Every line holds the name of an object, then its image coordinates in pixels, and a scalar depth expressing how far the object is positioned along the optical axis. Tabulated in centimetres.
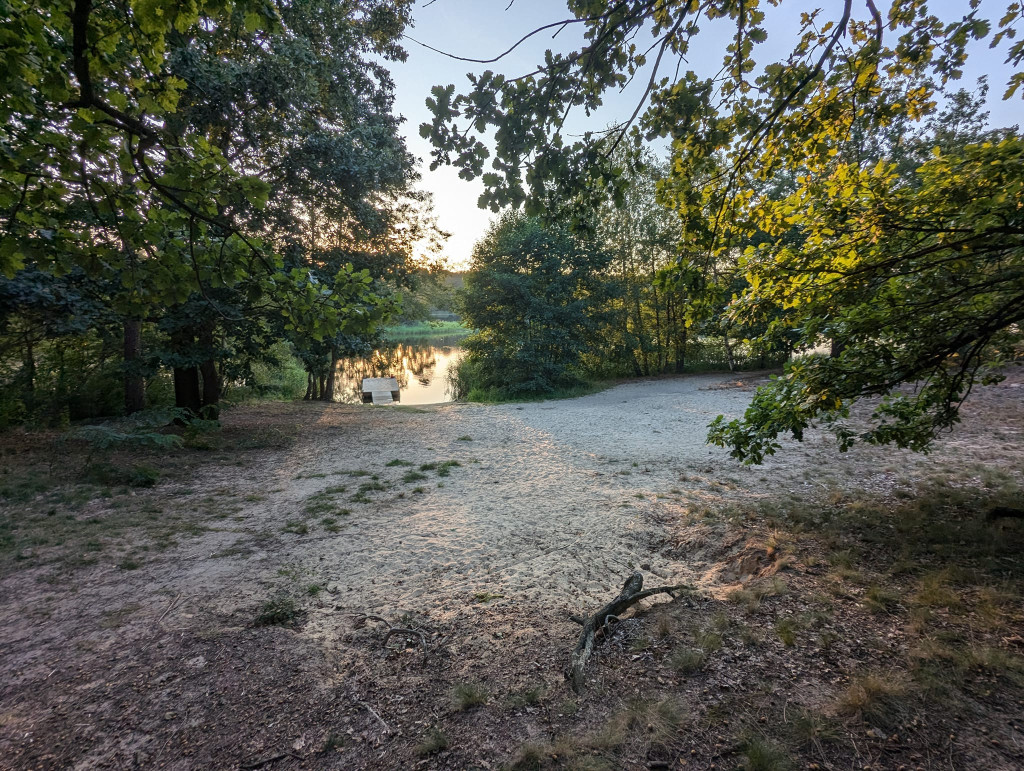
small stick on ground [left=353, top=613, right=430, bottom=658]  281
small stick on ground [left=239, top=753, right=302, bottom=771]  191
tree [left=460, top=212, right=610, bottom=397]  1738
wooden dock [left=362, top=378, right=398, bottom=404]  1895
